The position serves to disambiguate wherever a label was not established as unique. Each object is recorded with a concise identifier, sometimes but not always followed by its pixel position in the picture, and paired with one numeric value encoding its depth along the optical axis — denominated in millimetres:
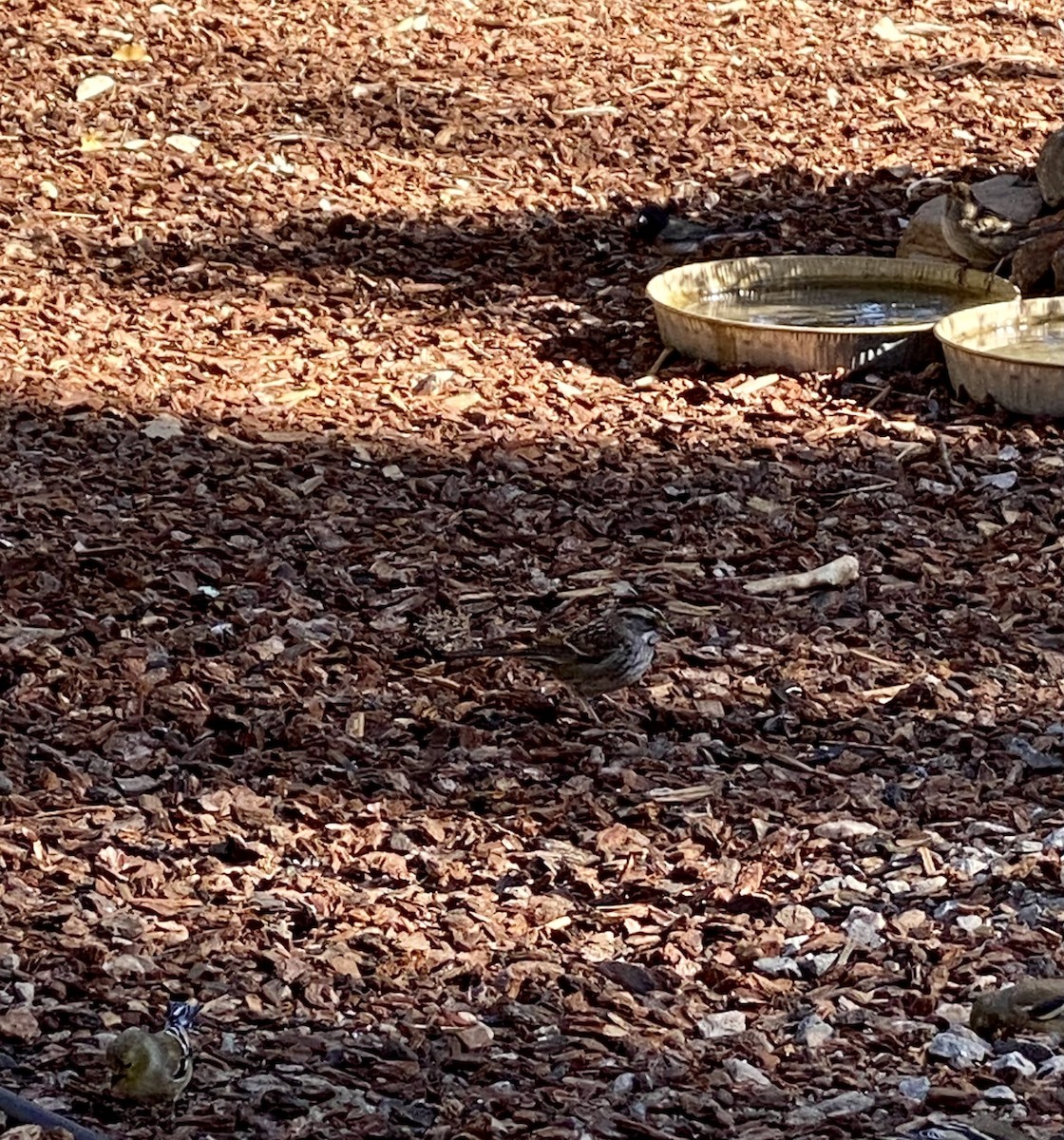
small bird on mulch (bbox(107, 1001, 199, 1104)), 3900
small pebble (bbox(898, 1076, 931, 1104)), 4047
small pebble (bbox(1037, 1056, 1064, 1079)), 4125
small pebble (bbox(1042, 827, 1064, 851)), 5156
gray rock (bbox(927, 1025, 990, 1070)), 4180
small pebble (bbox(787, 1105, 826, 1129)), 3951
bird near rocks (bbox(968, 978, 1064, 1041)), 4266
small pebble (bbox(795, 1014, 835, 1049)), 4320
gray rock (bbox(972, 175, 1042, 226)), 9727
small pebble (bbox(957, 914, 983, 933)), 4818
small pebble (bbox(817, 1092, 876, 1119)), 3986
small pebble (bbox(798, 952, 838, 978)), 4648
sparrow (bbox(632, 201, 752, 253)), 10234
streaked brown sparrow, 5789
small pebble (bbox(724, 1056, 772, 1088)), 4148
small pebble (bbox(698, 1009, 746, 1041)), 4361
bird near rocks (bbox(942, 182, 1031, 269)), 9516
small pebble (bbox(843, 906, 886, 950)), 4770
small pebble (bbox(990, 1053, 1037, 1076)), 4125
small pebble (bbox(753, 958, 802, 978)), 4637
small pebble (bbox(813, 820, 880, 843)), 5281
